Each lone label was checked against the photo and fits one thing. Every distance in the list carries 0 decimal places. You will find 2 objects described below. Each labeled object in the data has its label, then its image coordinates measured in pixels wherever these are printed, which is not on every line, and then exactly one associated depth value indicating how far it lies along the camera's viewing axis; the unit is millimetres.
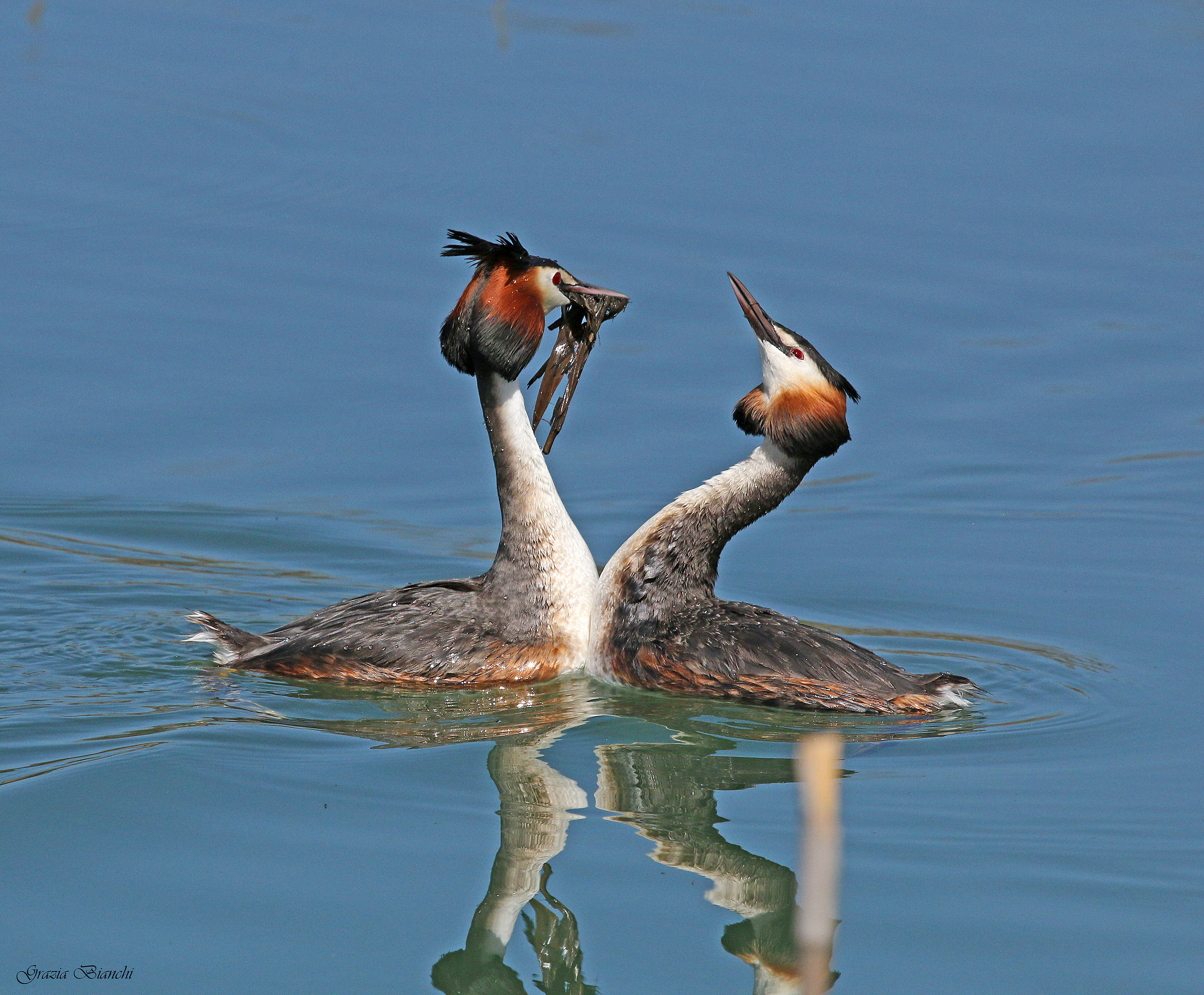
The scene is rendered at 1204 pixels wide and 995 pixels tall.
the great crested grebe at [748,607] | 13570
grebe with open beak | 14328
